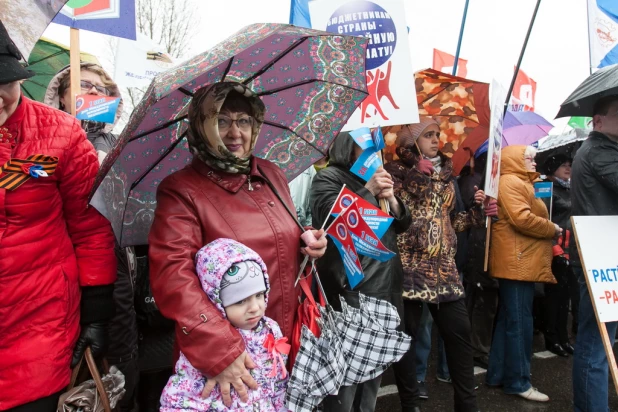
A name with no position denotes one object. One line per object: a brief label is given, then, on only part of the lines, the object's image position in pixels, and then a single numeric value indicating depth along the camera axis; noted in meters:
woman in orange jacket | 4.16
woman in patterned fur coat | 3.50
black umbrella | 3.21
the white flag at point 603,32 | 5.32
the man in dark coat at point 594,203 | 3.22
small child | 1.78
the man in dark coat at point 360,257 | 3.01
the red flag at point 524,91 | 9.36
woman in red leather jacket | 1.69
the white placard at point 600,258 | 3.10
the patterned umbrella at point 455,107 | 4.24
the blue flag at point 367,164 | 3.02
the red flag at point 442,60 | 9.02
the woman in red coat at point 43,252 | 1.84
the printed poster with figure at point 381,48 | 3.26
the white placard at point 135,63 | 5.30
